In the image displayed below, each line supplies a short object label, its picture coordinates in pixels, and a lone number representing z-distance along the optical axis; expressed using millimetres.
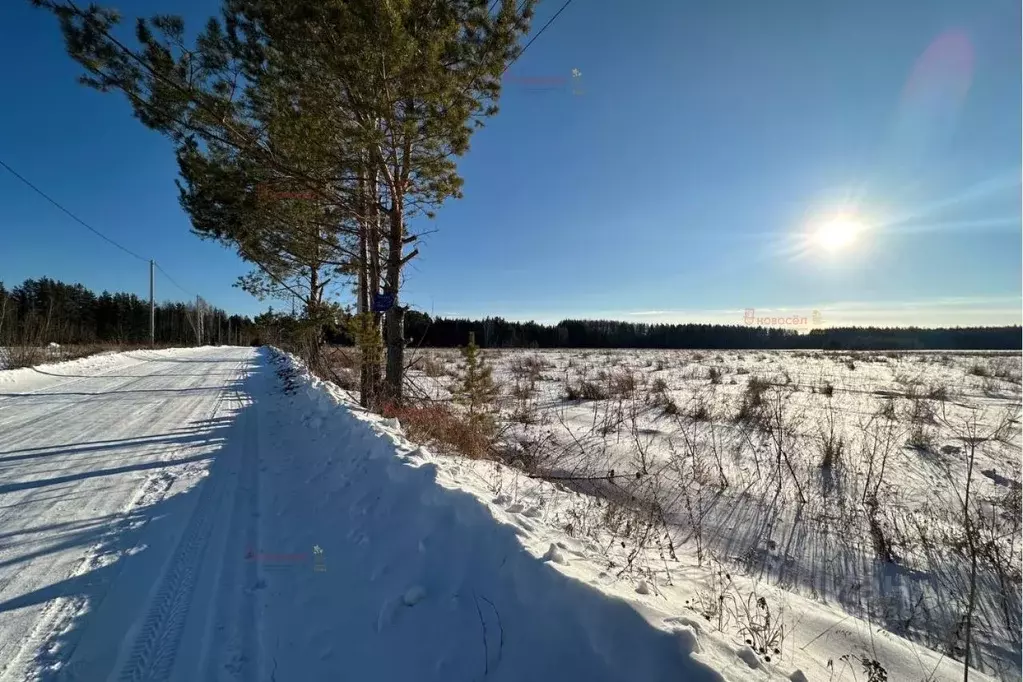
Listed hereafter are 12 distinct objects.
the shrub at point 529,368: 15711
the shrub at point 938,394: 10078
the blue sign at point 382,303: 7023
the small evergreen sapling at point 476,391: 6223
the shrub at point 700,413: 8113
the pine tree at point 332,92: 4863
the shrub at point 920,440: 6094
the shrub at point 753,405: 8008
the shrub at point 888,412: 7667
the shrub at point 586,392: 11000
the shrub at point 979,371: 16494
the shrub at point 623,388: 11205
